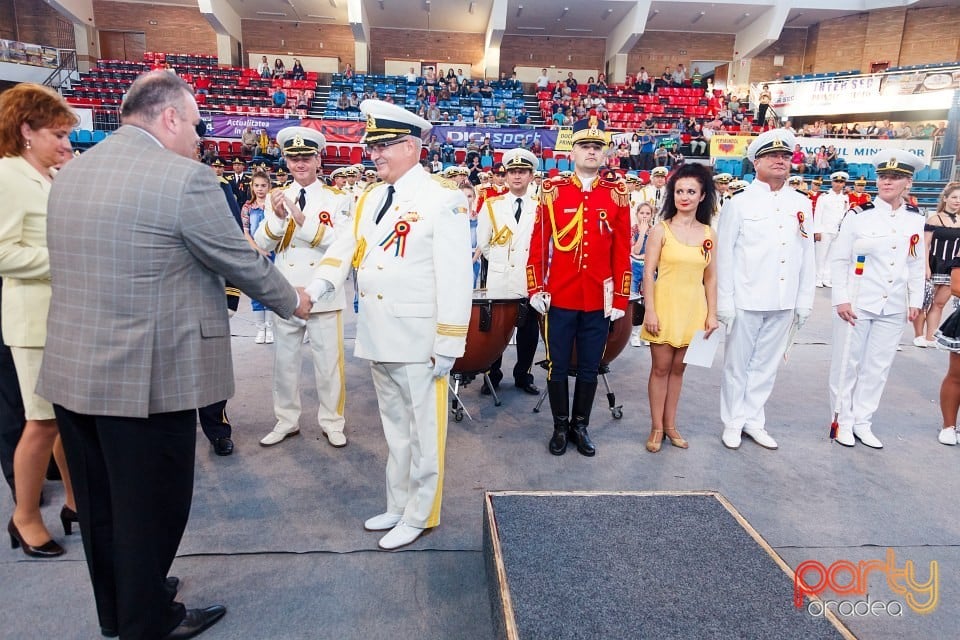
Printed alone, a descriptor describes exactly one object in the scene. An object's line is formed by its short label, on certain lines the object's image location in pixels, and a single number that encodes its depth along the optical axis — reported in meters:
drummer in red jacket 3.50
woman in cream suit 2.27
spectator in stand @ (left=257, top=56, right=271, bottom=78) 21.87
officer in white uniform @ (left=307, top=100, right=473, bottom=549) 2.46
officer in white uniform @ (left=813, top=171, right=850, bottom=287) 10.33
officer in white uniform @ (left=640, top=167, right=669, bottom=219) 9.04
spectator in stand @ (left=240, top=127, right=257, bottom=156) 14.77
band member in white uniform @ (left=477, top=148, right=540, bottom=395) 4.91
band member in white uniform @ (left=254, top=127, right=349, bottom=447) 3.68
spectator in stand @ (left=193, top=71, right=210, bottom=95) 20.07
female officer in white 3.85
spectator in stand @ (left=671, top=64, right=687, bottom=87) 23.27
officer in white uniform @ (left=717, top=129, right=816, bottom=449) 3.66
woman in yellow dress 3.62
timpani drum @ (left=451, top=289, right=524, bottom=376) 3.92
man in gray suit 1.69
